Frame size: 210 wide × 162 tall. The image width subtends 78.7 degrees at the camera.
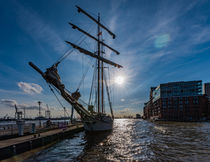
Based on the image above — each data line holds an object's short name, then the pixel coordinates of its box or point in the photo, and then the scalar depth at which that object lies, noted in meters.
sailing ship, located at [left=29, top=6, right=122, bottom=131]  19.20
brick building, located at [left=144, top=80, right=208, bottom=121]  91.31
